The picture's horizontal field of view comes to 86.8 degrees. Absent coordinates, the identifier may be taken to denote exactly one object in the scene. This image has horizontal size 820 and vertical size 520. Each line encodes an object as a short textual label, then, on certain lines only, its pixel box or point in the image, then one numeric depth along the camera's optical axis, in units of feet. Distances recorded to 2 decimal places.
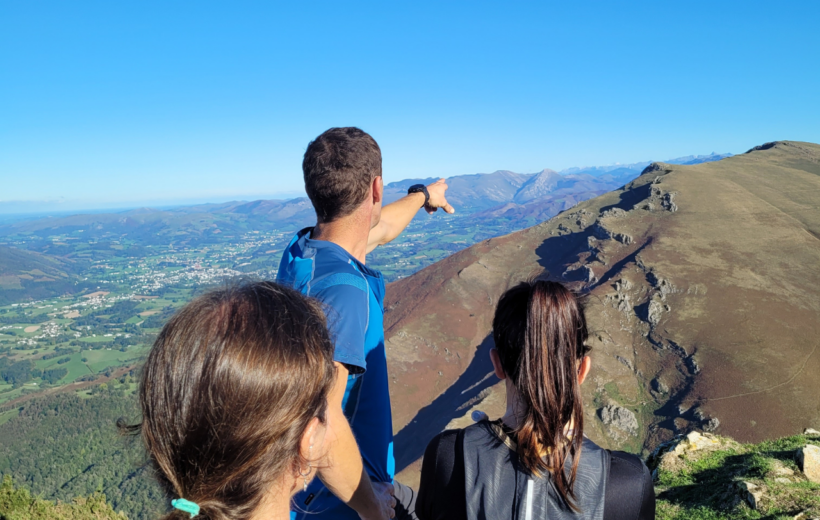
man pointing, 6.24
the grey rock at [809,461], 19.02
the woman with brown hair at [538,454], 6.38
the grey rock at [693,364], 124.49
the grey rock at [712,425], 103.43
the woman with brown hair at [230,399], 4.19
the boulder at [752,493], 17.27
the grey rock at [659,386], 126.14
